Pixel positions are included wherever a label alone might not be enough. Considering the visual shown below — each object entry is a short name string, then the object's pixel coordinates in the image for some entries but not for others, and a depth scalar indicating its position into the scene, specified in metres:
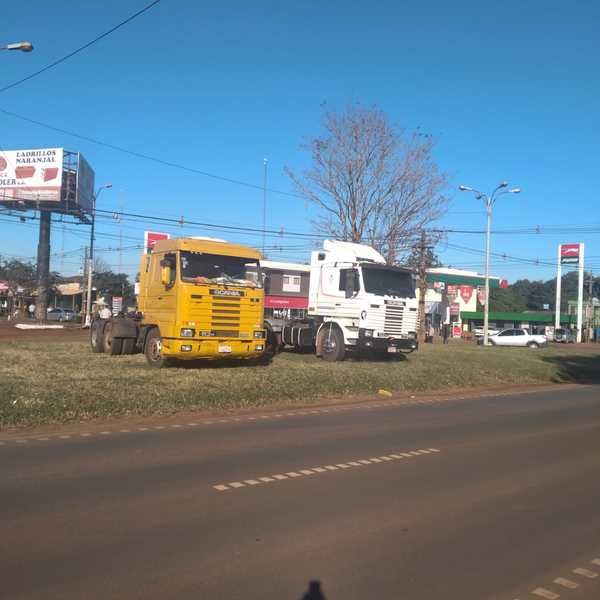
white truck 19.97
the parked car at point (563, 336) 67.34
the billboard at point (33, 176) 59.41
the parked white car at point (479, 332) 56.97
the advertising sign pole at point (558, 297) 75.88
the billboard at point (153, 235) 39.88
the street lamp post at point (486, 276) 38.90
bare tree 27.42
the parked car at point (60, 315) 65.50
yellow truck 15.91
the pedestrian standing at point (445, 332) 44.86
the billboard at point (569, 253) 77.19
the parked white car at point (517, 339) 48.91
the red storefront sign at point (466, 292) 81.56
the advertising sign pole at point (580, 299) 73.38
